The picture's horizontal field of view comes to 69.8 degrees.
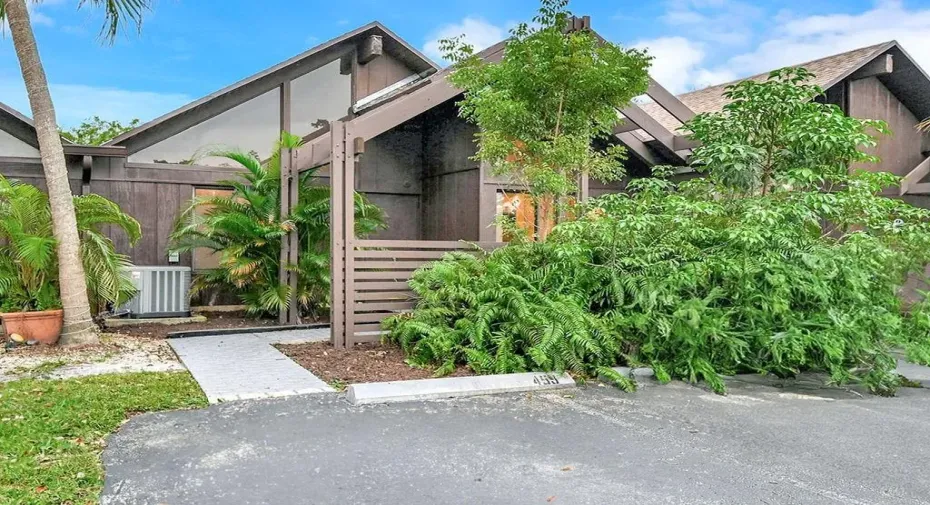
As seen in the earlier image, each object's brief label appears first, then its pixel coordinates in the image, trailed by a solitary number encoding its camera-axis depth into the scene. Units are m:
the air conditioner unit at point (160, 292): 9.55
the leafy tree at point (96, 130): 22.70
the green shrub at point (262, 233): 9.18
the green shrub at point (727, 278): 5.99
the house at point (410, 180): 7.66
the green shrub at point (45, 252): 7.54
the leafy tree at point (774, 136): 6.84
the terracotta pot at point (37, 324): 7.45
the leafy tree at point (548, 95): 7.46
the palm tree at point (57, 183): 7.05
